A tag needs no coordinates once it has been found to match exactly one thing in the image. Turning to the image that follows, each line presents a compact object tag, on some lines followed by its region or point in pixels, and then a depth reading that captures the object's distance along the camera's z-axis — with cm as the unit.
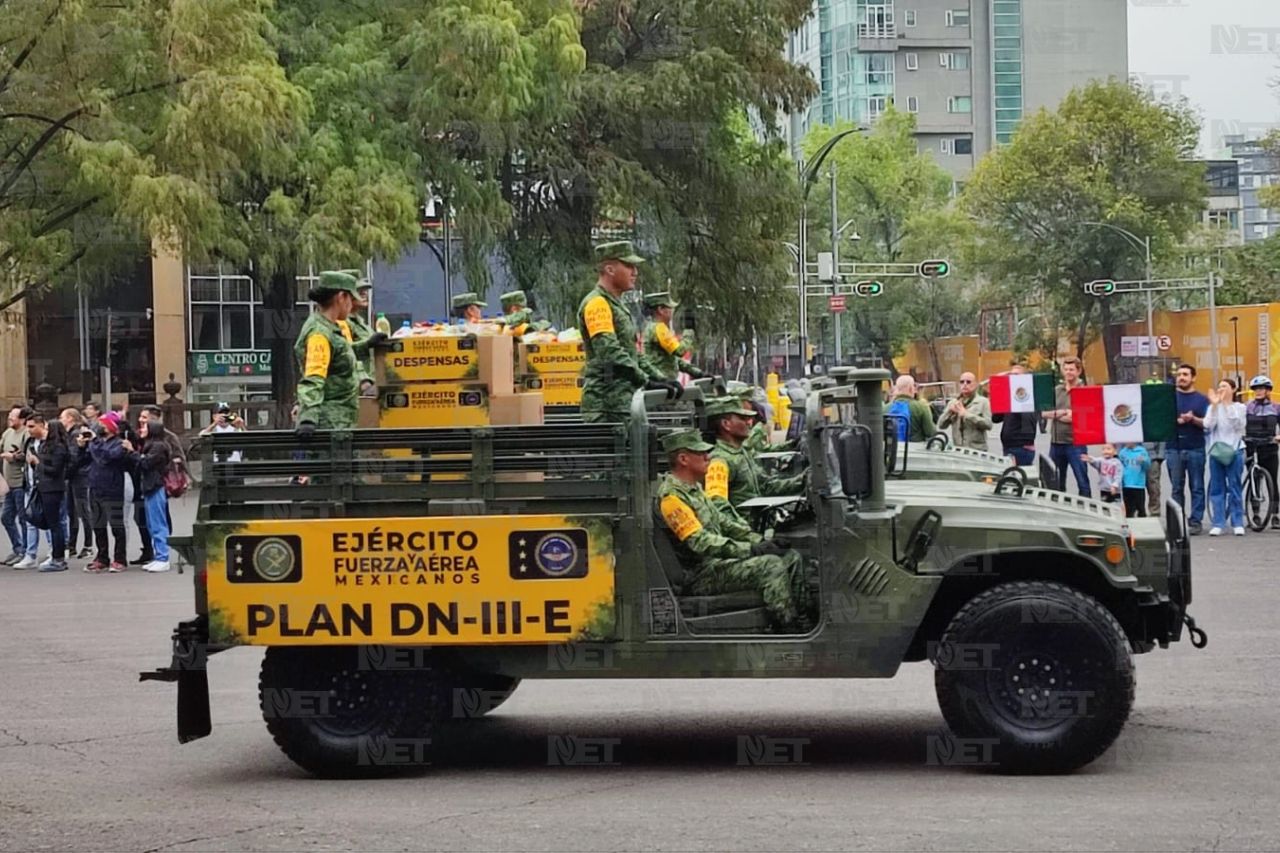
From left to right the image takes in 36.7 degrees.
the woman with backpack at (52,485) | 2142
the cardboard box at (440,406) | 1104
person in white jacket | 2067
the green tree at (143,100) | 2708
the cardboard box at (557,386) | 1509
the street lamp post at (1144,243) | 7806
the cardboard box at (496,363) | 1105
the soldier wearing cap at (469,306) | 1628
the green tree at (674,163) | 3806
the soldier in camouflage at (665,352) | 1129
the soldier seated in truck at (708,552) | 866
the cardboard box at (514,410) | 1109
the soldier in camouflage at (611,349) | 1000
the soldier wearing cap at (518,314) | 1634
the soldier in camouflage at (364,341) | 1109
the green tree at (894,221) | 9388
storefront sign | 5006
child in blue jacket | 1992
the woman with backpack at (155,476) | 2053
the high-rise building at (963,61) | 12744
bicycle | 2116
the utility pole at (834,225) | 6880
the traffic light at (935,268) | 6069
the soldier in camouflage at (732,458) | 943
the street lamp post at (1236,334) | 5719
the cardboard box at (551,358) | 1521
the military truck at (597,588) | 845
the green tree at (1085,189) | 8069
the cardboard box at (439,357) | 1103
